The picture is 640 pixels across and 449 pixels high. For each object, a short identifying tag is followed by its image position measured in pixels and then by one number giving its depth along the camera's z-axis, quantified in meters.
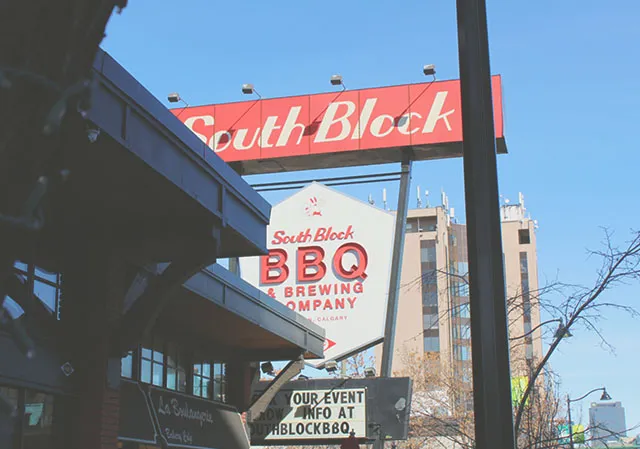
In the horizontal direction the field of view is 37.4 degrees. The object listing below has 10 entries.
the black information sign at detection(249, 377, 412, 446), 20.88
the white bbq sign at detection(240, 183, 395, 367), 23.84
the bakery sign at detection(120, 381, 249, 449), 13.64
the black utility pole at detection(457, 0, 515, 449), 4.05
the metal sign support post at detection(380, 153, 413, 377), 23.48
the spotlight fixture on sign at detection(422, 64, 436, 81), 24.66
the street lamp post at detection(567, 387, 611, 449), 24.37
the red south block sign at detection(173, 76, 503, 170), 24.36
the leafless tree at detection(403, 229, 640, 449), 9.74
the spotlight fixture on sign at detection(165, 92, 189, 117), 27.17
